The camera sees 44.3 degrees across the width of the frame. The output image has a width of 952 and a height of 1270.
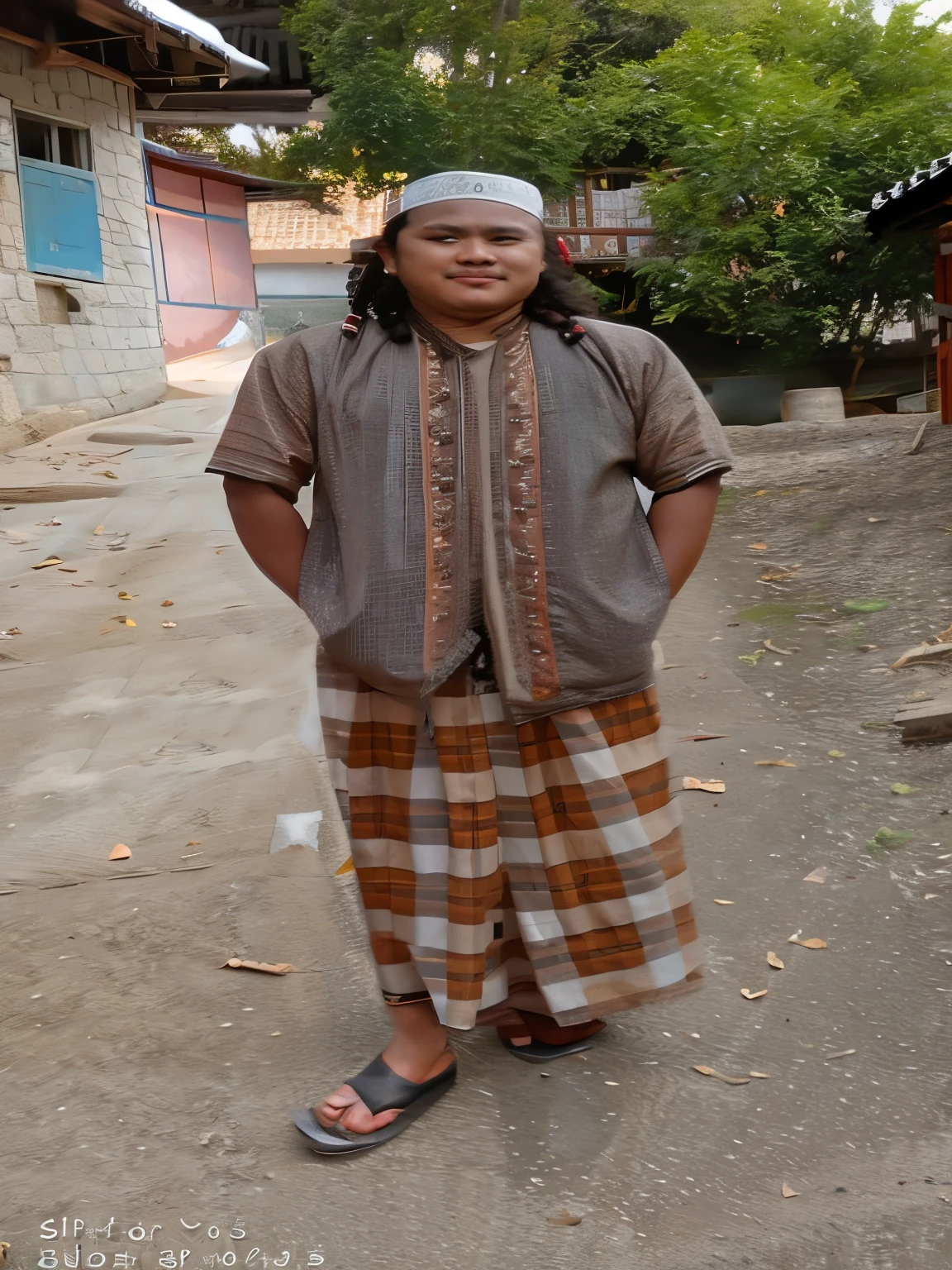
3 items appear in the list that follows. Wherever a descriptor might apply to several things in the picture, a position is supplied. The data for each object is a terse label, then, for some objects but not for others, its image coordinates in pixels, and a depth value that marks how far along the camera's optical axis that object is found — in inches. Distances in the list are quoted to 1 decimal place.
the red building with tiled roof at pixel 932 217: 314.0
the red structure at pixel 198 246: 571.8
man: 74.3
